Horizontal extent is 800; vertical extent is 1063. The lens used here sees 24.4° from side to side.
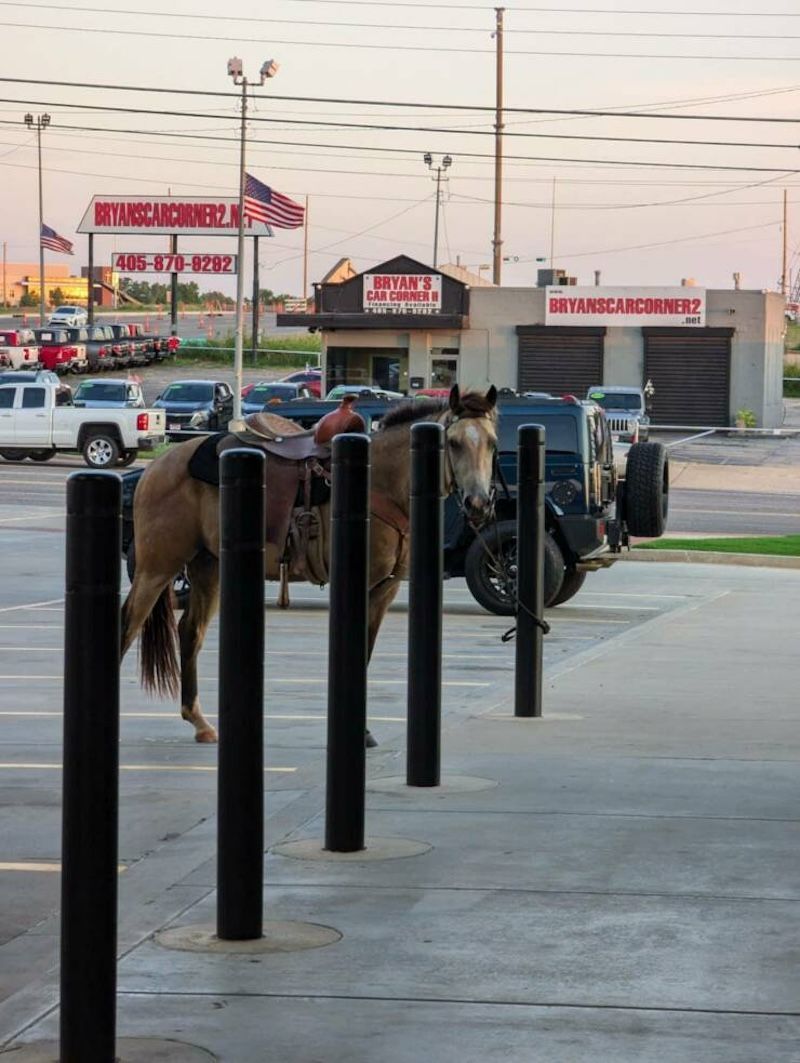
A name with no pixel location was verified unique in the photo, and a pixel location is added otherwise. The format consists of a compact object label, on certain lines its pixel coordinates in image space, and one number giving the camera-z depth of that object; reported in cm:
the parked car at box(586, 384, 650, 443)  4944
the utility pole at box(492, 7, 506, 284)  6594
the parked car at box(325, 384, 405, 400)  4722
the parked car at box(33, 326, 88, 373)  7556
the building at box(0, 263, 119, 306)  16905
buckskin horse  1129
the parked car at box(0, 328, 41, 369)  7506
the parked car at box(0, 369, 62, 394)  5095
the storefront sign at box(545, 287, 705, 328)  6531
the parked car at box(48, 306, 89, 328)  11138
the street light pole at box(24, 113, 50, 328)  10318
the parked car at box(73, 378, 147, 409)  4812
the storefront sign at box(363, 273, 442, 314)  6606
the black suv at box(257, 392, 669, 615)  1870
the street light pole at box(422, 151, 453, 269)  10139
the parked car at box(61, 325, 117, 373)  7850
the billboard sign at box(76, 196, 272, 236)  8338
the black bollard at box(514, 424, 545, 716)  1103
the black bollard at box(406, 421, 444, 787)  912
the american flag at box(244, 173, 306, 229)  5850
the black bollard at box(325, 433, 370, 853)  768
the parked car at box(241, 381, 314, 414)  5284
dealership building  6519
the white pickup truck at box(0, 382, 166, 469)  4300
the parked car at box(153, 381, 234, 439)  5141
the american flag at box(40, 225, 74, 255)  8750
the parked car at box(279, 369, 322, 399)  6686
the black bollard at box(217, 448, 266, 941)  630
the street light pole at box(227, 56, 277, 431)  4931
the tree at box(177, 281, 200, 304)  18962
